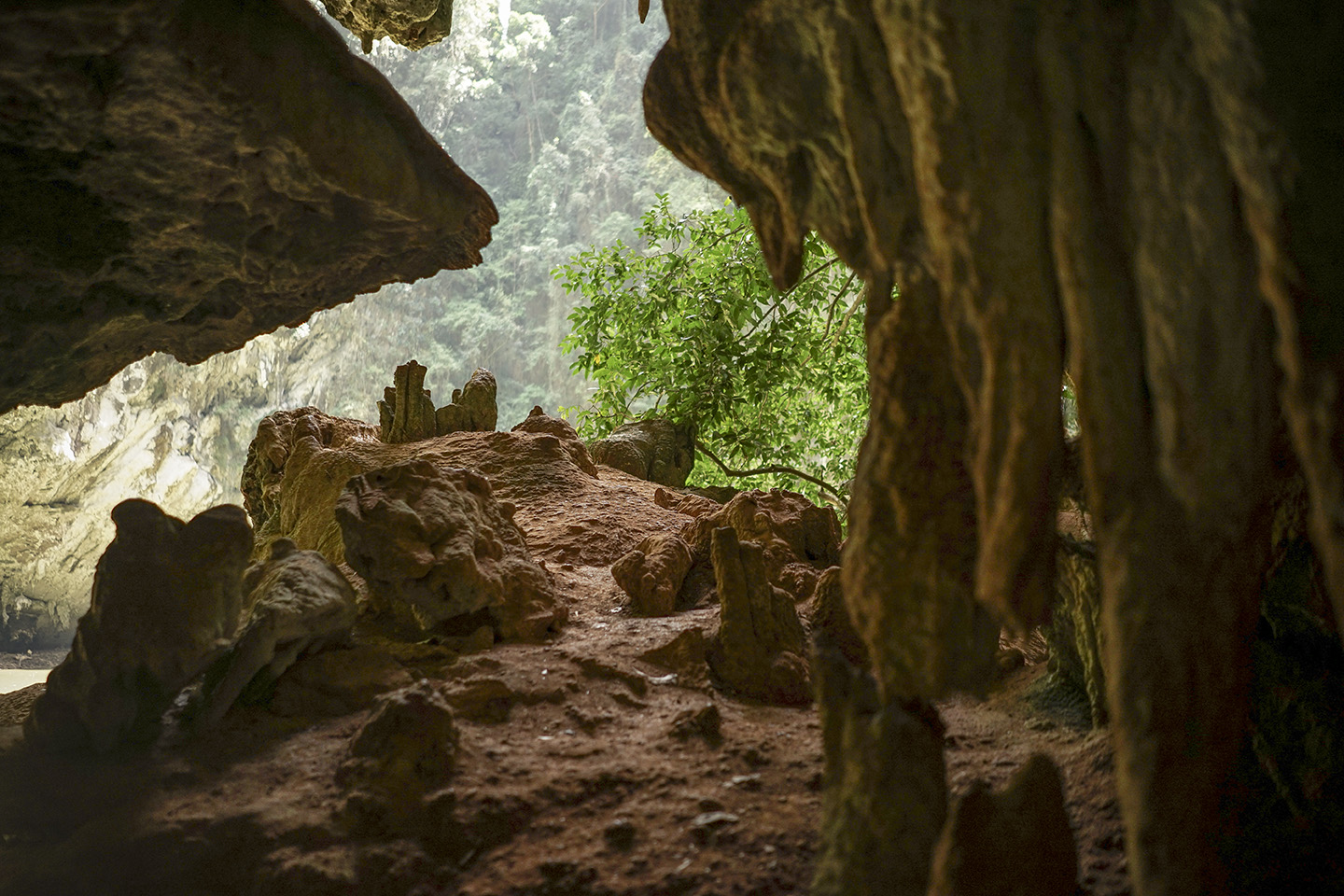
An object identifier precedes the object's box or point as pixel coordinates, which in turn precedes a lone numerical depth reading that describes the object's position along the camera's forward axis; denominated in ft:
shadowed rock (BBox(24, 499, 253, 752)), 9.14
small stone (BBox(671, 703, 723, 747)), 9.77
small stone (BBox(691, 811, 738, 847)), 7.86
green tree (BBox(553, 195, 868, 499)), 20.89
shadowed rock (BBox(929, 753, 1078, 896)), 5.79
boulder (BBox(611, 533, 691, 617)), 13.76
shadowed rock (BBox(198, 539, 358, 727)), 9.70
